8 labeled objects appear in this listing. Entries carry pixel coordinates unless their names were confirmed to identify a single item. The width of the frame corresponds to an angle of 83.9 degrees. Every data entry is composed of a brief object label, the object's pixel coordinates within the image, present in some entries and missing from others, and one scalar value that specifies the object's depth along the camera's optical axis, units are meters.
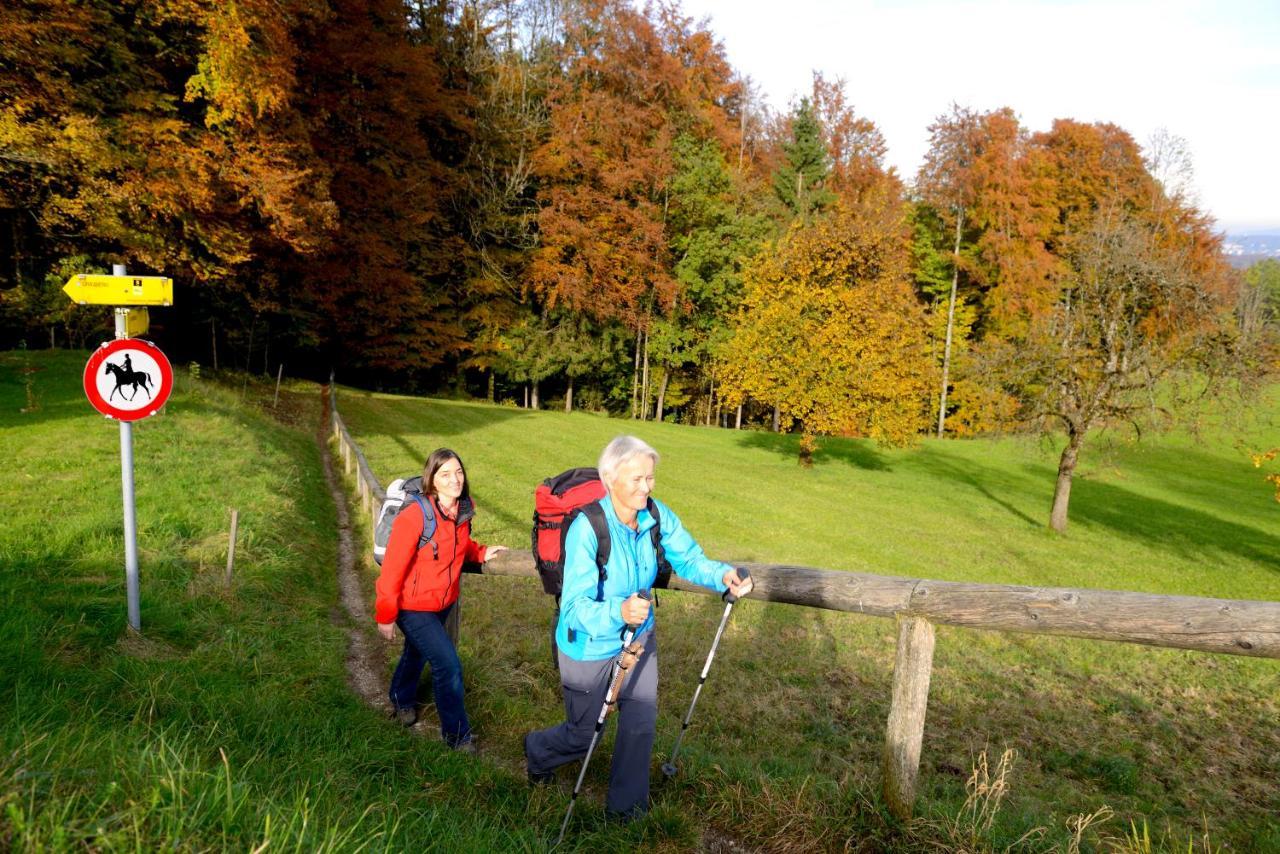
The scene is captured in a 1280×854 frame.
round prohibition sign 5.61
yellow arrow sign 5.66
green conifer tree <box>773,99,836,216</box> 43.91
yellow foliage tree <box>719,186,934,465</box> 24.69
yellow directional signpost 5.67
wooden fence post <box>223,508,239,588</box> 7.18
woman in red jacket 4.86
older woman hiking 3.55
